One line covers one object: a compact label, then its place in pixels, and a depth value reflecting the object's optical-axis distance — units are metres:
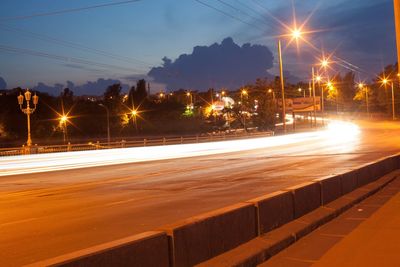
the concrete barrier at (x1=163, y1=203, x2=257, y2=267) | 6.48
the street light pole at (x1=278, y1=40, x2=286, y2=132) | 46.75
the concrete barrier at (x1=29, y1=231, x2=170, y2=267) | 4.90
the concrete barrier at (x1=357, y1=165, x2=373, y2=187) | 15.10
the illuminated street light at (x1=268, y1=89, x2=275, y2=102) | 100.91
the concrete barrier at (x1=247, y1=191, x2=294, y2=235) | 8.52
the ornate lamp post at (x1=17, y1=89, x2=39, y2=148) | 35.26
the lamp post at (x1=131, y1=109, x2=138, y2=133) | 89.50
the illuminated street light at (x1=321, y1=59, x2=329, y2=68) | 64.81
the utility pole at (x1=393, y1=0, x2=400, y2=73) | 17.16
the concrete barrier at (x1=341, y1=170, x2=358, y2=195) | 13.39
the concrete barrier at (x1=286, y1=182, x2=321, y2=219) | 9.96
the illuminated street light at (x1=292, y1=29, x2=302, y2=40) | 45.34
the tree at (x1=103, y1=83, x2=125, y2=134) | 91.51
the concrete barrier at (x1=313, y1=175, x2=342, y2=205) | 11.60
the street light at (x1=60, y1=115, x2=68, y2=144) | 67.39
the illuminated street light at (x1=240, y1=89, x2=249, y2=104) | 99.28
